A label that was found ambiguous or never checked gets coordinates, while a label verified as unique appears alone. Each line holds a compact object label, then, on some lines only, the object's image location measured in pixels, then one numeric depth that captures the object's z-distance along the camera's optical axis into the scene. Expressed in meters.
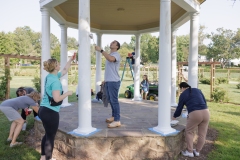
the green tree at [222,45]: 43.41
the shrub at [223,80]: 20.98
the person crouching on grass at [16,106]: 4.07
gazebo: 3.65
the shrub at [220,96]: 10.62
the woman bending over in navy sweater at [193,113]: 3.62
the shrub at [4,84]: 10.08
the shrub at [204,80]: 20.77
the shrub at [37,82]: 10.50
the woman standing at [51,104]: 2.85
